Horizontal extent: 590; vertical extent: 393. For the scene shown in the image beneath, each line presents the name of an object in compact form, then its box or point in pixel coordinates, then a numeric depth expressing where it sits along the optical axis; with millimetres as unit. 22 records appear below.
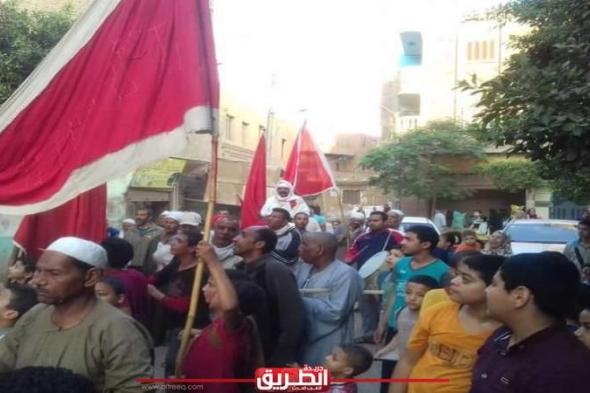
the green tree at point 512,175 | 30906
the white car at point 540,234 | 12258
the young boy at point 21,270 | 5117
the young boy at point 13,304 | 3869
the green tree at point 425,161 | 32250
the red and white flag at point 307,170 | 11633
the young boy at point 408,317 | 4617
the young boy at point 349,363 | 3986
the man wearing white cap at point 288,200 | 9602
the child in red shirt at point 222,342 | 3482
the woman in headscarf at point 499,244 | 9445
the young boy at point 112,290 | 4312
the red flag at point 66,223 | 5051
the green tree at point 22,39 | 14031
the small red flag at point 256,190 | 9016
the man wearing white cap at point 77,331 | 2826
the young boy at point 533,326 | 2416
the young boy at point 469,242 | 8453
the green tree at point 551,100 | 6422
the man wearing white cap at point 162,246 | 7176
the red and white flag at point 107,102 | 3986
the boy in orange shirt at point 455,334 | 3191
